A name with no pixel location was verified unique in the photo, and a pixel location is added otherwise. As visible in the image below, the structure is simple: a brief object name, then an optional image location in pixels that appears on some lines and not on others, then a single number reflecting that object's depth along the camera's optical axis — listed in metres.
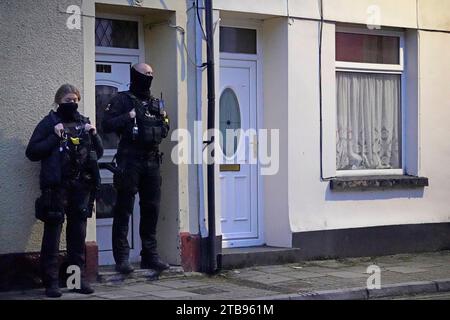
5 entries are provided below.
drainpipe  10.45
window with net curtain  12.30
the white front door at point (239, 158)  11.37
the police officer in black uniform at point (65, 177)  8.75
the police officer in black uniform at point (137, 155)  9.75
